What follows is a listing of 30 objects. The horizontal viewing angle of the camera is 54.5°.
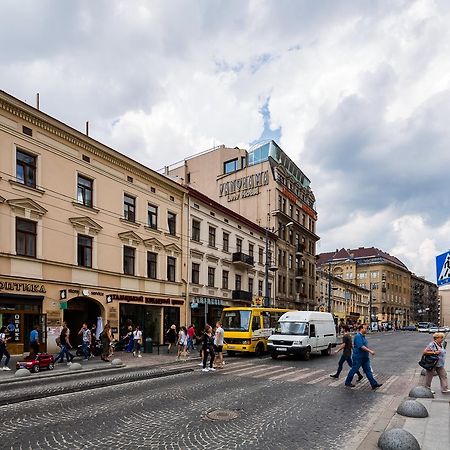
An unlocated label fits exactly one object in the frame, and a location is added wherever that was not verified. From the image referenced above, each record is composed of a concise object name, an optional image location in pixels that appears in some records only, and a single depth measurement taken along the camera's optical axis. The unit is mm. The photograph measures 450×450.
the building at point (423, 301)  138875
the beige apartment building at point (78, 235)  19344
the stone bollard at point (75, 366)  16089
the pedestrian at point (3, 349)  16047
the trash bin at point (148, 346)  23281
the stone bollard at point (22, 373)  14266
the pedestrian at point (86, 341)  19375
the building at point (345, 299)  67250
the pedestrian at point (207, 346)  16719
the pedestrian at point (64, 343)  18156
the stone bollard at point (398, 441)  6013
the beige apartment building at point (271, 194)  47125
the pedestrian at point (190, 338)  25688
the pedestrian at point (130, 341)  23359
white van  20547
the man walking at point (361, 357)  12444
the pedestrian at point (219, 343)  17469
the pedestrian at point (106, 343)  18900
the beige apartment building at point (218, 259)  32250
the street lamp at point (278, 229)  45644
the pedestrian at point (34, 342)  16106
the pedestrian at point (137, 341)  21719
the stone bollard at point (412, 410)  8242
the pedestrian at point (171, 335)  24561
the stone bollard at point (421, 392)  10258
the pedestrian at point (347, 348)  15095
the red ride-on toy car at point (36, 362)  15242
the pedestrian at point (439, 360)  11039
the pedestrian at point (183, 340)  21031
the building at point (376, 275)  110106
